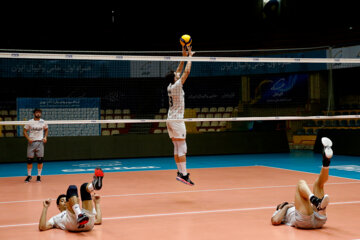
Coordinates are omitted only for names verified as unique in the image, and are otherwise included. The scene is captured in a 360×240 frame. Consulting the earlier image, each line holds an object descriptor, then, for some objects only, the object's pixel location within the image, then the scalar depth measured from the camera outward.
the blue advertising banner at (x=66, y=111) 38.17
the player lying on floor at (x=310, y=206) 11.05
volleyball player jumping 17.35
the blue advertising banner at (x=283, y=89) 49.00
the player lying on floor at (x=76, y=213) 11.30
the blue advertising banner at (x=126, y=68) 43.95
